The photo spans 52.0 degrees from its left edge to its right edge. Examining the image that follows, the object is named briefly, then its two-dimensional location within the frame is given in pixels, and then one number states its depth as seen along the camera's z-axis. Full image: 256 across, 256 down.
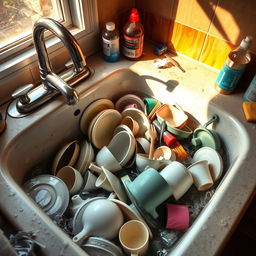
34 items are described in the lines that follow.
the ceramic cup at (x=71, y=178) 0.79
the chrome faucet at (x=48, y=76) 0.66
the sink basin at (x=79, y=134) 0.58
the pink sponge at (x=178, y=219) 0.71
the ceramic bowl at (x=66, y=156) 0.85
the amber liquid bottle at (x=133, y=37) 0.95
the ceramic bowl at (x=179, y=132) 0.89
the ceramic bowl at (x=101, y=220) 0.65
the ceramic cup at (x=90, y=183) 0.80
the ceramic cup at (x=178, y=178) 0.73
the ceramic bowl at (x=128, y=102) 1.00
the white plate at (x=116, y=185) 0.74
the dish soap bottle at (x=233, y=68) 0.81
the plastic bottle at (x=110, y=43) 0.94
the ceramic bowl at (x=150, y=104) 0.98
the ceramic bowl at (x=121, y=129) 0.87
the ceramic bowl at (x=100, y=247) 0.60
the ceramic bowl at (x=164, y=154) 0.85
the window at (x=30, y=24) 0.81
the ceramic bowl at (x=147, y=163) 0.79
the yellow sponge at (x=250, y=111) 0.80
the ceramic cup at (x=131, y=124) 0.90
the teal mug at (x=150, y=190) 0.69
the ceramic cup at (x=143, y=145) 0.87
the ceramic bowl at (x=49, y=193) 0.71
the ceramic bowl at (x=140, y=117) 0.93
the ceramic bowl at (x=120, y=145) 0.87
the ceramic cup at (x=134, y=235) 0.65
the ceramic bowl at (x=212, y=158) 0.78
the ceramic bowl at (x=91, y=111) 0.95
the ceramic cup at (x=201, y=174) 0.76
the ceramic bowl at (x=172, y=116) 0.93
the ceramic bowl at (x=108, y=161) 0.81
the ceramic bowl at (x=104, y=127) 0.91
